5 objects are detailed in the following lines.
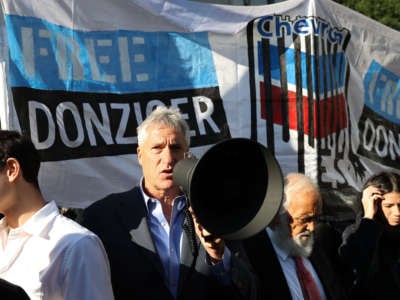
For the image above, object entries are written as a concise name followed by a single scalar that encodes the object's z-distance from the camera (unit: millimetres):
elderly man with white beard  3348
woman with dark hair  3811
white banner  3842
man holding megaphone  2973
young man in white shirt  2527
